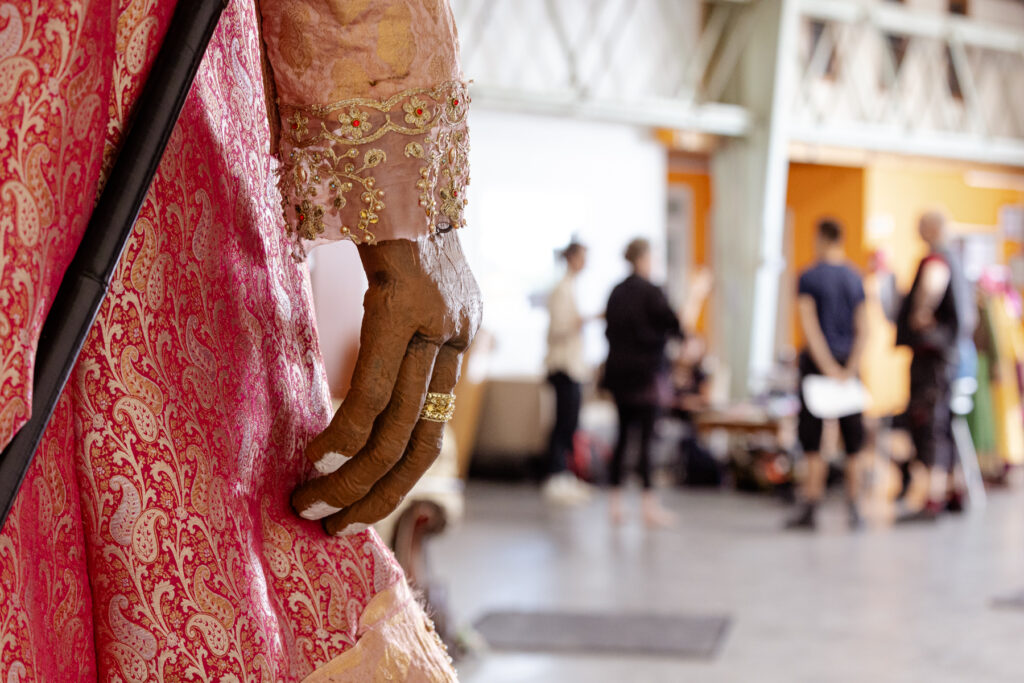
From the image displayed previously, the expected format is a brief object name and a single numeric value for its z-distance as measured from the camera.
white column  10.94
